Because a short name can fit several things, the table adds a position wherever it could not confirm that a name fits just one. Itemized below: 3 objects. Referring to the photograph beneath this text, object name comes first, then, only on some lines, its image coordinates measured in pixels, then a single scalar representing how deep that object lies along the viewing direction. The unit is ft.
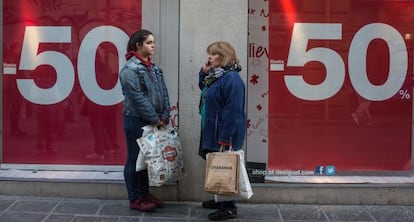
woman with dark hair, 18.11
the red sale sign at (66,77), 21.50
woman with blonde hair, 17.24
